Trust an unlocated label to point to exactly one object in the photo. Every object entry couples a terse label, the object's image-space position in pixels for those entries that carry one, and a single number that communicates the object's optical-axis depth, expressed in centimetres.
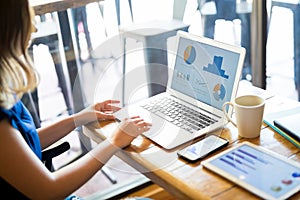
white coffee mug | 116
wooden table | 96
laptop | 124
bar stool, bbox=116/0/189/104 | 208
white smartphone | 111
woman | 101
